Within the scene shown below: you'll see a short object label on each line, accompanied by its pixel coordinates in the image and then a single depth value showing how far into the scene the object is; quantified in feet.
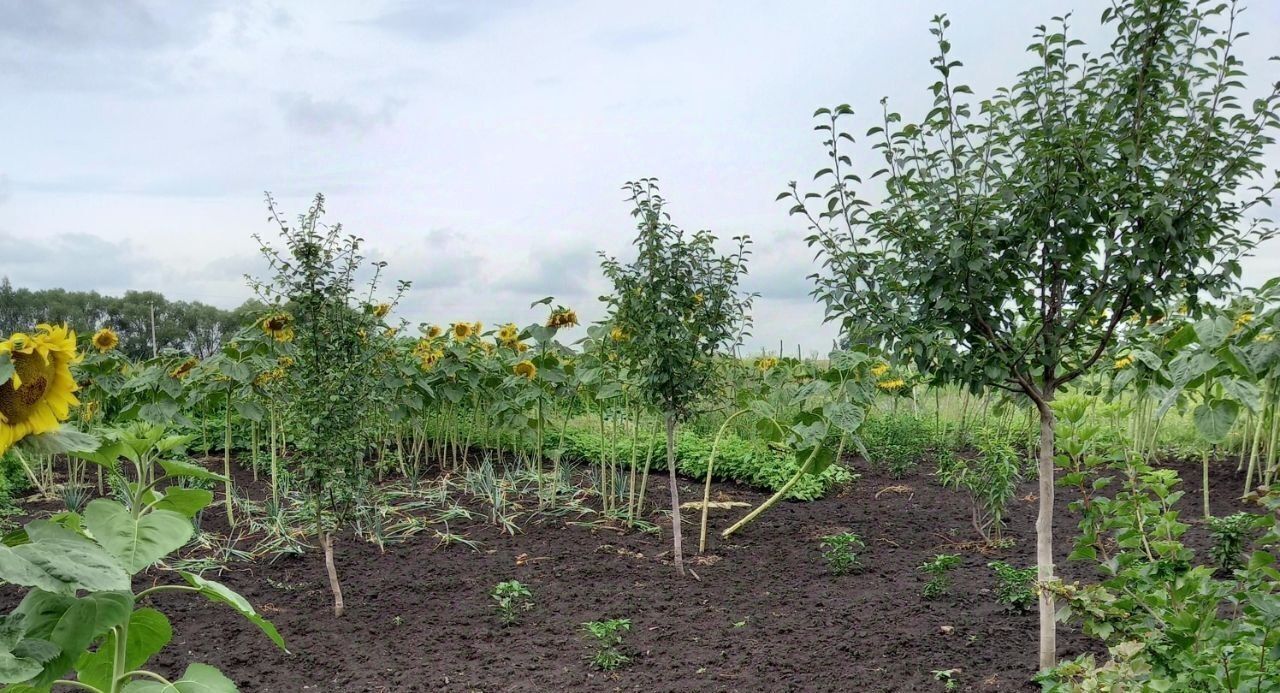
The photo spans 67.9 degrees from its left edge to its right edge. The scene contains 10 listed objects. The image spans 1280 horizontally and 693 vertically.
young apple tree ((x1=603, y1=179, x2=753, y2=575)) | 17.34
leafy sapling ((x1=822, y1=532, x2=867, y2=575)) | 18.11
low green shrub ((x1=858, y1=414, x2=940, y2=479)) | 28.19
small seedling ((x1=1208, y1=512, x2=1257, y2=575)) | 15.90
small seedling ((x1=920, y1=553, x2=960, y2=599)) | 16.21
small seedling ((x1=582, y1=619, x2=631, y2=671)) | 14.02
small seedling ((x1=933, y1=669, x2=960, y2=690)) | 12.55
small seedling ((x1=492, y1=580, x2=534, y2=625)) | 16.07
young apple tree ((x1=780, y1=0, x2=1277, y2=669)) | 11.37
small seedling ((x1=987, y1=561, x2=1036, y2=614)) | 15.31
